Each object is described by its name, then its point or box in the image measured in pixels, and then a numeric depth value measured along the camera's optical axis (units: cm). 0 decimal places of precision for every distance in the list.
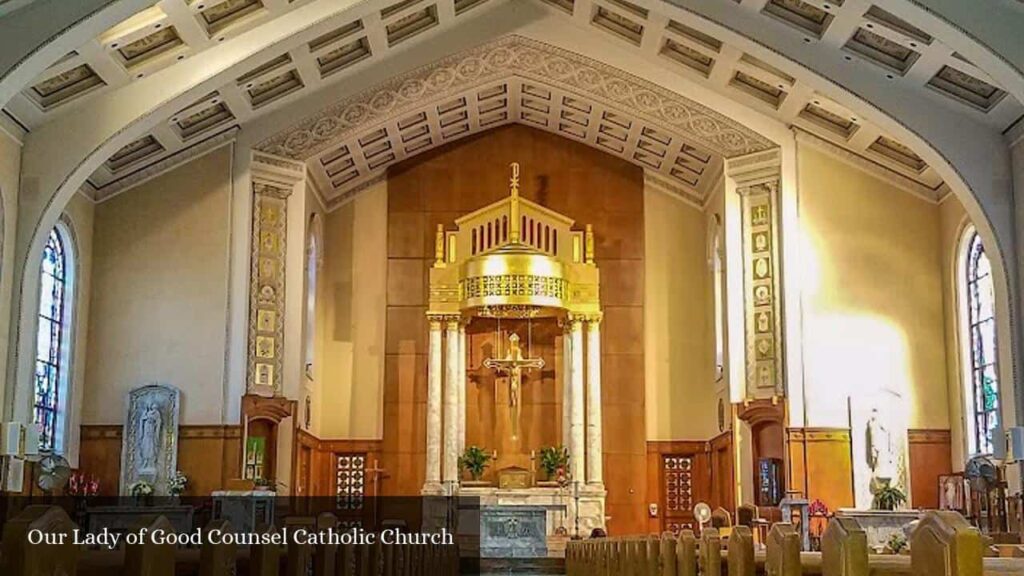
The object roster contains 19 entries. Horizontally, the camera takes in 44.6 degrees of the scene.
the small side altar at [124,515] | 1456
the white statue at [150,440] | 1612
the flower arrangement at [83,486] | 1545
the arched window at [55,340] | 1559
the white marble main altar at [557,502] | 1850
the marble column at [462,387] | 1936
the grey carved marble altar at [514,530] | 1786
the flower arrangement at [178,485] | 1583
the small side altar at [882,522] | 1426
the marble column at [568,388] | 1928
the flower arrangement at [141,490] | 1559
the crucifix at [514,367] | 1944
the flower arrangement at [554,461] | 1917
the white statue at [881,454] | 1623
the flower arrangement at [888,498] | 1537
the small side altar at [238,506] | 1534
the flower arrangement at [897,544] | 1175
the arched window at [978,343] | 1574
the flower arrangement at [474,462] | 1903
